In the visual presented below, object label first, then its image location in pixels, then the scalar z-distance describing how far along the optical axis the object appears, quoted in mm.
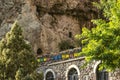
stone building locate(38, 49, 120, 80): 22270
